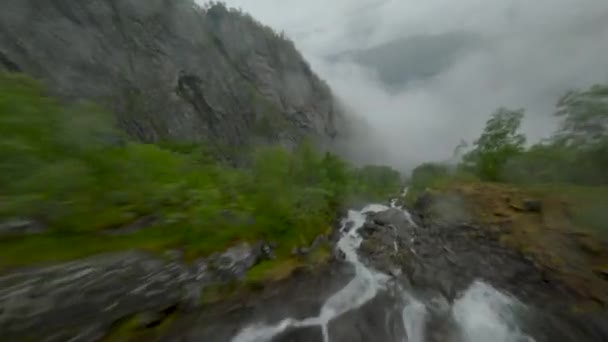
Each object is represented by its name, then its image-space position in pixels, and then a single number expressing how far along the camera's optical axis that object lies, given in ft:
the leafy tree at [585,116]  94.22
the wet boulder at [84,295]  37.88
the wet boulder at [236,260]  71.82
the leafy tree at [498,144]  158.40
